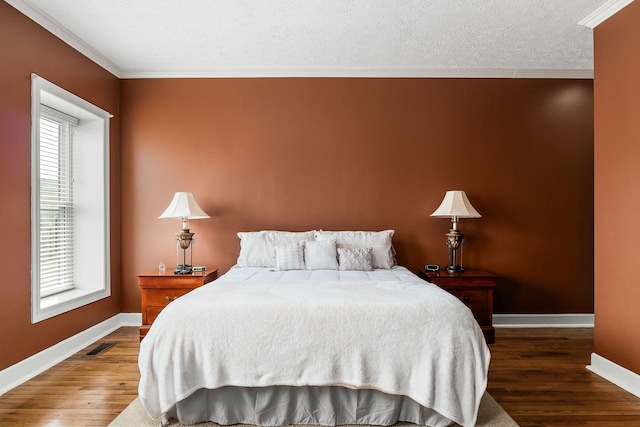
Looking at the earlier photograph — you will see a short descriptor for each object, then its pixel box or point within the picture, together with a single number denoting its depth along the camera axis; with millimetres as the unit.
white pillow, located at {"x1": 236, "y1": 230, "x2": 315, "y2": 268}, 3787
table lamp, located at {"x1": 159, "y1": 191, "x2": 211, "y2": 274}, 3760
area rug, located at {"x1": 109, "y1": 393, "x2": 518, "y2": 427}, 2193
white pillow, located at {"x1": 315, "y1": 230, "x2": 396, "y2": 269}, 3777
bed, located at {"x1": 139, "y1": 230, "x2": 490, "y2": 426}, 2061
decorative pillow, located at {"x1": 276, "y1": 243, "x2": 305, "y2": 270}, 3613
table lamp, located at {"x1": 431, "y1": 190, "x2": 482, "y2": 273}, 3822
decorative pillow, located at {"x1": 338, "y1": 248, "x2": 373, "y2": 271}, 3582
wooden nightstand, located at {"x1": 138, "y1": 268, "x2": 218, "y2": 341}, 3641
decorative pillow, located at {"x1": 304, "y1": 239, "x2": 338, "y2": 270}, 3621
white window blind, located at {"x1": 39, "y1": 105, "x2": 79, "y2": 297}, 3549
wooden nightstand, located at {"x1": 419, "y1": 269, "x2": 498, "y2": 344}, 3732
